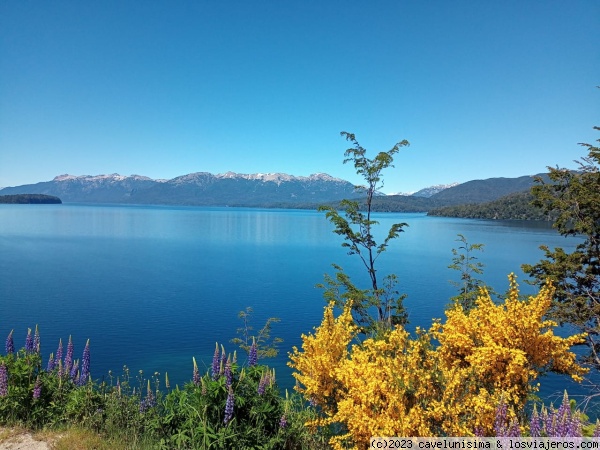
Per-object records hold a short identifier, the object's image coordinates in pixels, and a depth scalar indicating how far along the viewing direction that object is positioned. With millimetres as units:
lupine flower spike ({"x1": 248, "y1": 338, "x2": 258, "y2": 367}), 7734
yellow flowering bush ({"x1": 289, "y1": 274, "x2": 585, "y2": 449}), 4988
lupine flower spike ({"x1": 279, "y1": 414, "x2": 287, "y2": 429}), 6363
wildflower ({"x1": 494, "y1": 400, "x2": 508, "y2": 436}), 4684
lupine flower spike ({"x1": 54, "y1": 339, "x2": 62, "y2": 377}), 8719
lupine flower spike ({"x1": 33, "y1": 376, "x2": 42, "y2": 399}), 7762
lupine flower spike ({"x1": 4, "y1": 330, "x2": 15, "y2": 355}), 9007
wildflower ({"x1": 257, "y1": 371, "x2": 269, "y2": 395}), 6559
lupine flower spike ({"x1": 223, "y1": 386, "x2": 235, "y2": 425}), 5930
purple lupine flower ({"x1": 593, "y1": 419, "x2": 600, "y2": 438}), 4121
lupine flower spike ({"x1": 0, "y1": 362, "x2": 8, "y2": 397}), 7523
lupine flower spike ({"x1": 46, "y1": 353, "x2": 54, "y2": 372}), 9070
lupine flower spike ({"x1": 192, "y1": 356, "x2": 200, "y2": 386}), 6863
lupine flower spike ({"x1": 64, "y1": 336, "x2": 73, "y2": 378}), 8914
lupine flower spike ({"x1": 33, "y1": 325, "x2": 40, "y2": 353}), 8844
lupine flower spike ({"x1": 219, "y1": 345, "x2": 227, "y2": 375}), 6598
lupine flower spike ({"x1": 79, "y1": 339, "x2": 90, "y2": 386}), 9190
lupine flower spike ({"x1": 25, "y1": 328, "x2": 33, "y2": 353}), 8891
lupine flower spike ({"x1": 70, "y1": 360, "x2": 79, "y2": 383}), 9109
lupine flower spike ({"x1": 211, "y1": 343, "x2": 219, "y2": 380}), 6832
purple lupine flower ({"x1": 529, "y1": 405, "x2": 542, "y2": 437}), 4707
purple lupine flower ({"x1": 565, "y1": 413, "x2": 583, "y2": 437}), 4297
